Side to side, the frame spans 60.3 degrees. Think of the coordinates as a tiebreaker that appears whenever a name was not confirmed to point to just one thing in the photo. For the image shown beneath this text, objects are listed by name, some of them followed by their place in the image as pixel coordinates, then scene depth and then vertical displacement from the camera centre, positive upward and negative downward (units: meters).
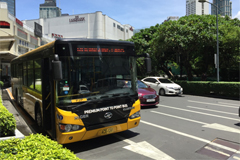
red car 10.48 -1.26
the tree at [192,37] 17.98 +3.13
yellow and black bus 4.69 -0.39
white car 16.08 -1.08
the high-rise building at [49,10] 172.88 +53.56
